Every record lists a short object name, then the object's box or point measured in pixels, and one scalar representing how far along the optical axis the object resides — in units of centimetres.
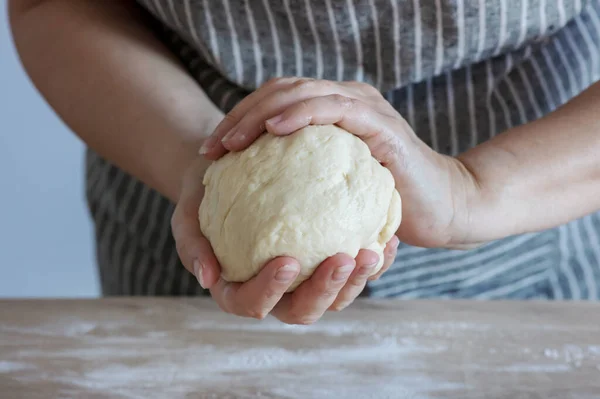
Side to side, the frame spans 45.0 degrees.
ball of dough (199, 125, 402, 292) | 78
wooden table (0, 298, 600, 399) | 96
